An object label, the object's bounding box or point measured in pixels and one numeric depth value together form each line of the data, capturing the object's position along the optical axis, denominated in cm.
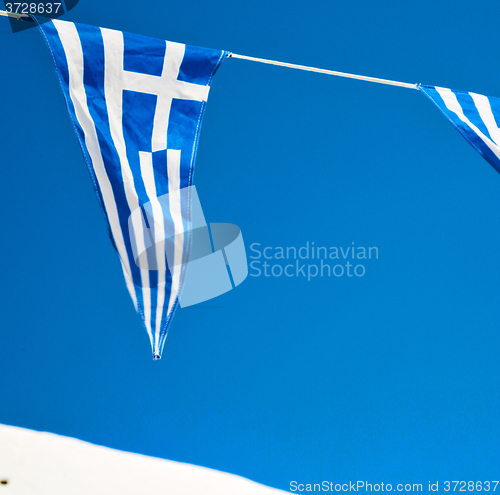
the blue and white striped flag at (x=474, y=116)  482
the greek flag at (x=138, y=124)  375
